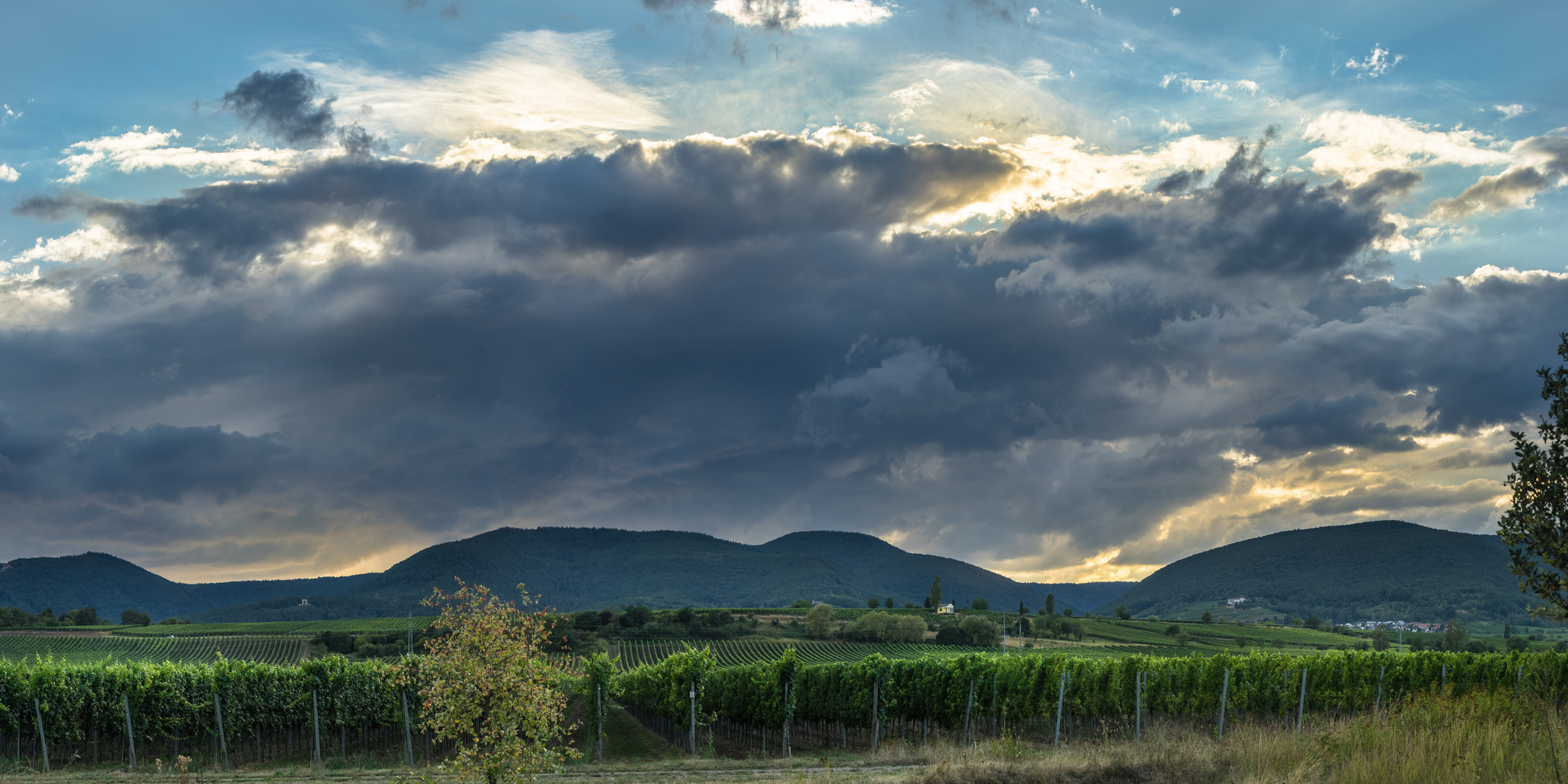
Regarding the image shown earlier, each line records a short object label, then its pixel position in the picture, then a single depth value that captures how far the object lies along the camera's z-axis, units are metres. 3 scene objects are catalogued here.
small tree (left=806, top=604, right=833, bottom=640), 138.50
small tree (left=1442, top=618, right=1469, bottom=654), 111.25
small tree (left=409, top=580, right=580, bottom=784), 17.41
